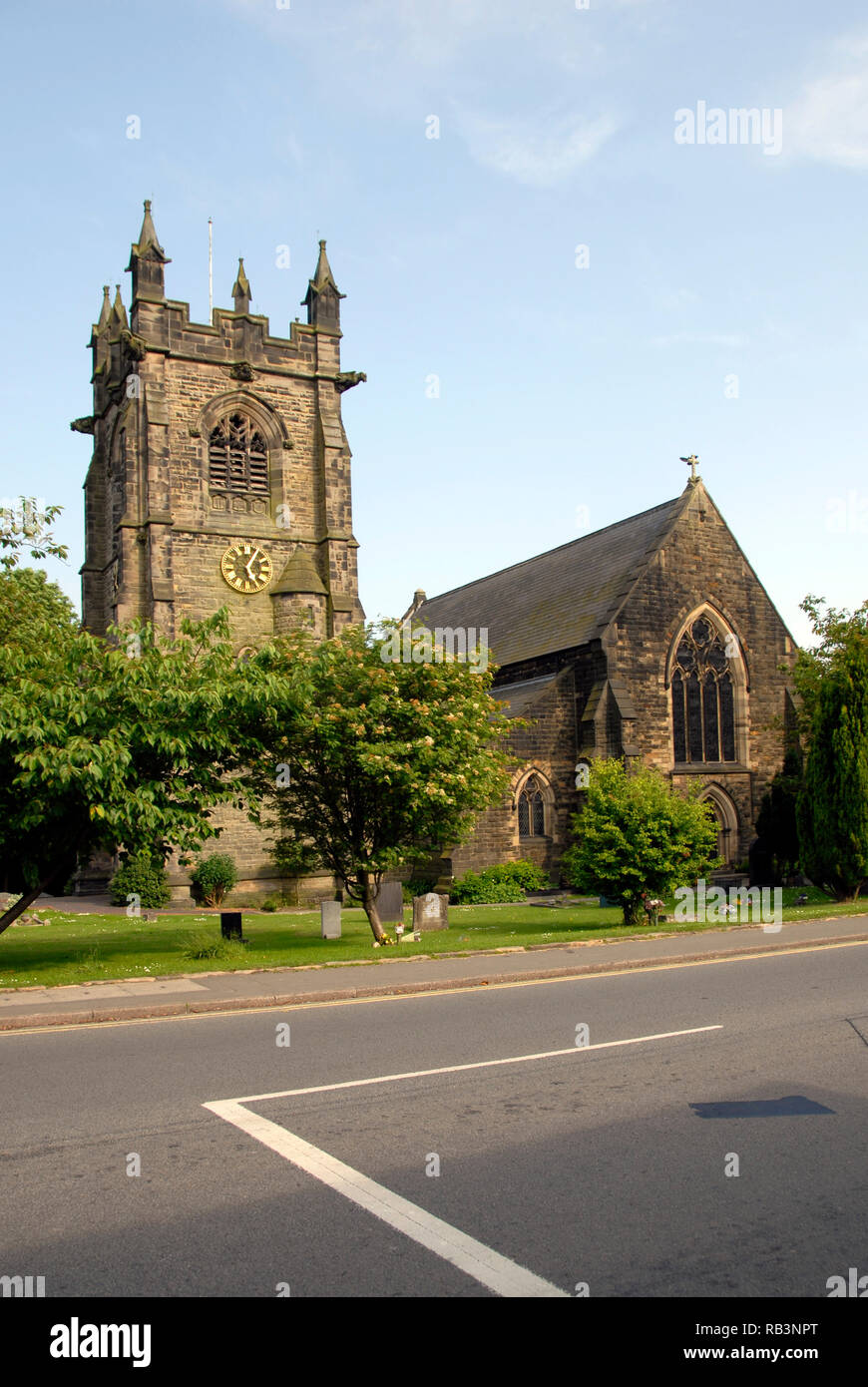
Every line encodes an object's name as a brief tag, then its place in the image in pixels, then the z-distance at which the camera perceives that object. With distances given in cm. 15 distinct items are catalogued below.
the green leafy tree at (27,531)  2331
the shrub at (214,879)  2973
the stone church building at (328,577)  3105
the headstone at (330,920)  1919
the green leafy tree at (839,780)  2409
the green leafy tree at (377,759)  1647
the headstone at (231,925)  1789
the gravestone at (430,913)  2056
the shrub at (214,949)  1512
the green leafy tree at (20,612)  2578
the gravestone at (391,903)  2231
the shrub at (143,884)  2880
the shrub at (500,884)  2841
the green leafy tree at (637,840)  1841
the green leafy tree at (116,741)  1289
